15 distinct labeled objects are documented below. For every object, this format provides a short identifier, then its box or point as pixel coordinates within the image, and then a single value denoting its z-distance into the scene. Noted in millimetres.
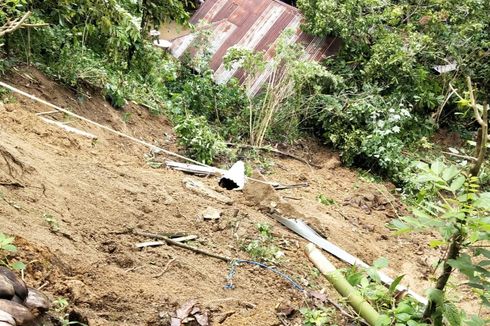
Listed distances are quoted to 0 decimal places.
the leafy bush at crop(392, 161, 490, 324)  2238
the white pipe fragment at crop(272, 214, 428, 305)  5011
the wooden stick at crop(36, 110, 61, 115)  5480
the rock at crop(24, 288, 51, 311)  2301
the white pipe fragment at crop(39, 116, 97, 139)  5383
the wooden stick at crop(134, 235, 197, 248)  3846
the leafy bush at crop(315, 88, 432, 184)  8477
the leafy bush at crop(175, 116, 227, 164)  6695
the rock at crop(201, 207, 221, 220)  4634
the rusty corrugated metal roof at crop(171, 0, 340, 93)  9977
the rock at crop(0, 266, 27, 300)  2238
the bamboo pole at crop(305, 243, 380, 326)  3116
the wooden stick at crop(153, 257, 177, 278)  3564
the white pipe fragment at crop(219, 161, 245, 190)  5750
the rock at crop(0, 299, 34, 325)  2035
